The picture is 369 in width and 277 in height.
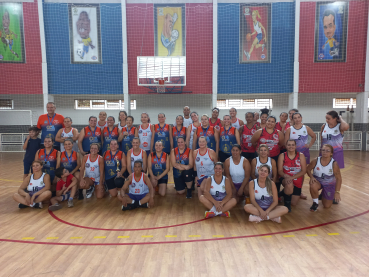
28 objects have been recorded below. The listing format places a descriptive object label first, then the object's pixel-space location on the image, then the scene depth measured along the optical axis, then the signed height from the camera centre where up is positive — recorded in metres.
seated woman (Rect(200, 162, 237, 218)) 3.90 -1.36
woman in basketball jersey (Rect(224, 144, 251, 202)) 4.31 -1.09
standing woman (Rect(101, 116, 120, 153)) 5.57 -0.54
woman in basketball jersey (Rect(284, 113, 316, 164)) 4.67 -0.49
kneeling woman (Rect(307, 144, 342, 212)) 4.19 -1.20
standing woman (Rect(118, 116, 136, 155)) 5.60 -0.58
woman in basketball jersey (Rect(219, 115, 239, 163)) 5.13 -0.60
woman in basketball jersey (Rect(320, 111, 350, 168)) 4.42 -0.46
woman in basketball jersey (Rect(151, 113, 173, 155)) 5.68 -0.57
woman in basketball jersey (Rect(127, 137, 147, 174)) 4.87 -0.92
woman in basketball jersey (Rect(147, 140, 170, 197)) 4.93 -1.11
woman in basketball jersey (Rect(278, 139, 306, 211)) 4.21 -1.03
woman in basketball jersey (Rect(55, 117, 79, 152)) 5.35 -0.51
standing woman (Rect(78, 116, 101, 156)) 5.56 -0.62
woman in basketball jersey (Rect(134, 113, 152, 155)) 5.63 -0.56
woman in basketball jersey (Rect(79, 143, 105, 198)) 4.88 -1.20
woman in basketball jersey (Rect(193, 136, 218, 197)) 4.68 -0.97
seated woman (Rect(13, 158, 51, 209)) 4.38 -1.40
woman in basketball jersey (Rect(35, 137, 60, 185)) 4.86 -0.93
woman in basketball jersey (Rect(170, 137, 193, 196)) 4.89 -1.07
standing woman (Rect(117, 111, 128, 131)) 5.79 -0.24
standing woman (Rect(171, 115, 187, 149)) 5.58 -0.50
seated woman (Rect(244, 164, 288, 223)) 3.67 -1.36
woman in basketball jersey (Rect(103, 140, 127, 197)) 5.00 -1.11
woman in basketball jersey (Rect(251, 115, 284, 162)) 4.59 -0.53
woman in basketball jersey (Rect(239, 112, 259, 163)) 5.18 -0.58
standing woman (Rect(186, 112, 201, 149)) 5.53 -0.46
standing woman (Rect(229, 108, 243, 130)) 5.77 -0.32
